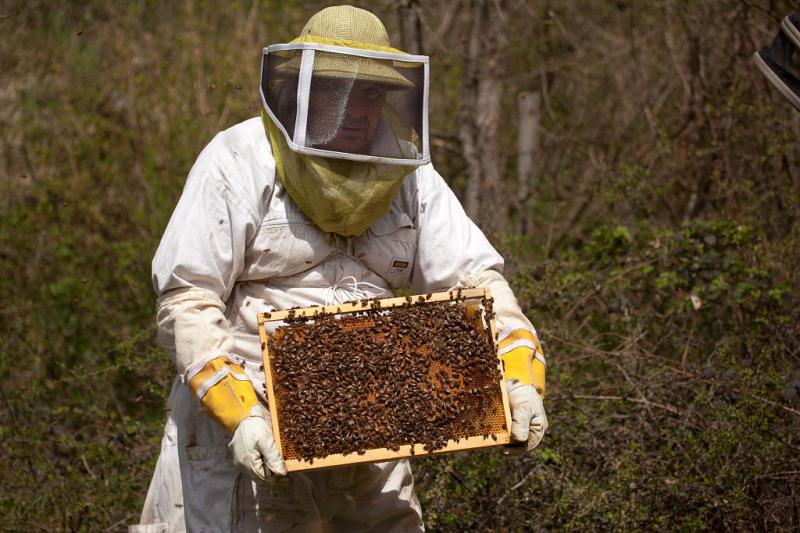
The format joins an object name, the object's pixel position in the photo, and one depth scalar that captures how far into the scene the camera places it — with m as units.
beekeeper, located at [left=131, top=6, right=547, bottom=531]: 5.96
